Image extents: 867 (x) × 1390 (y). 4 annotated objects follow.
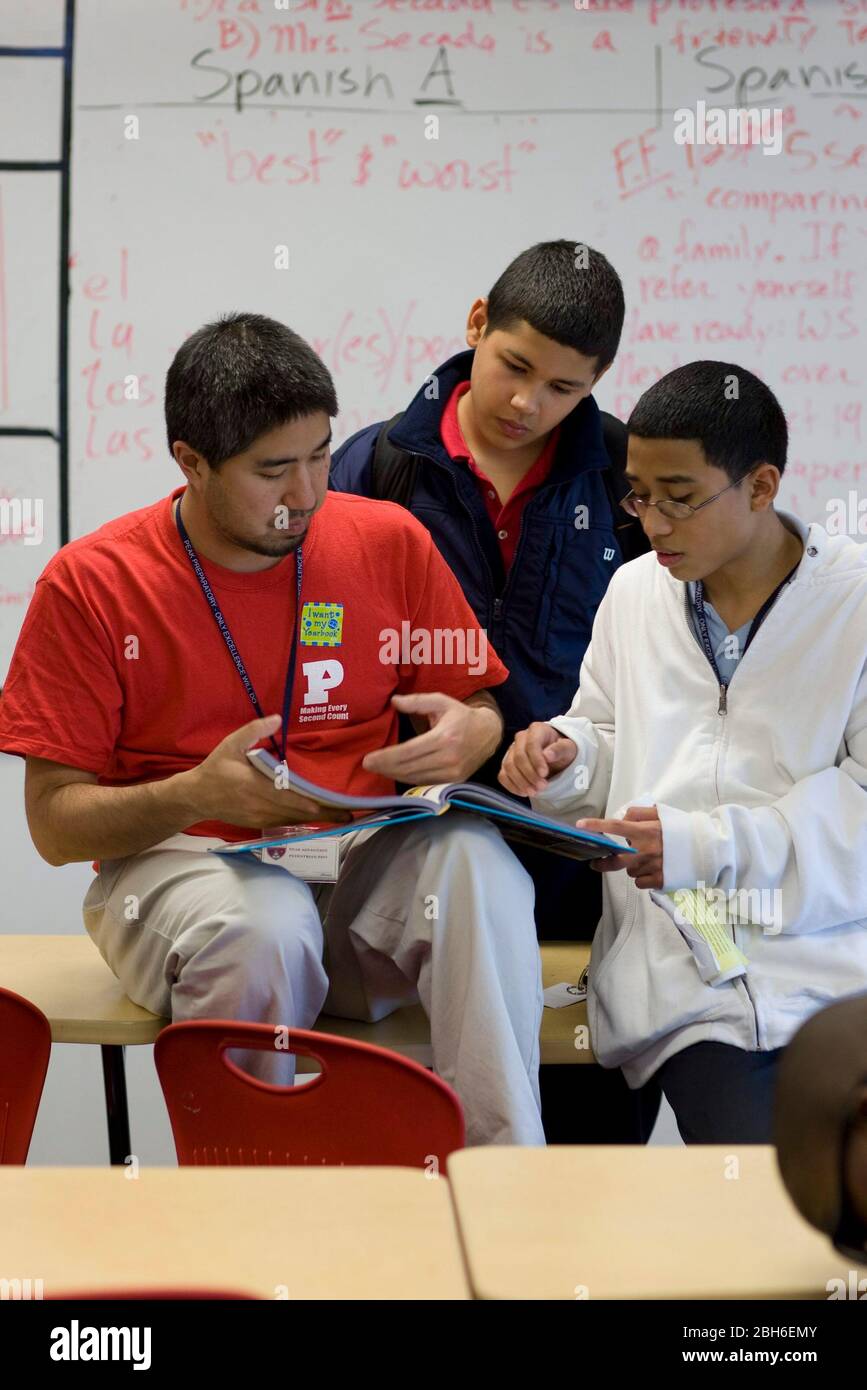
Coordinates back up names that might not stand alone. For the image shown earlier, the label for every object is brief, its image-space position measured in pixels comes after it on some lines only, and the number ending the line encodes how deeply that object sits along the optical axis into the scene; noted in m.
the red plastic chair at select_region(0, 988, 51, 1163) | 1.65
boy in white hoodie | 1.88
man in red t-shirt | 1.91
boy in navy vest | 2.41
